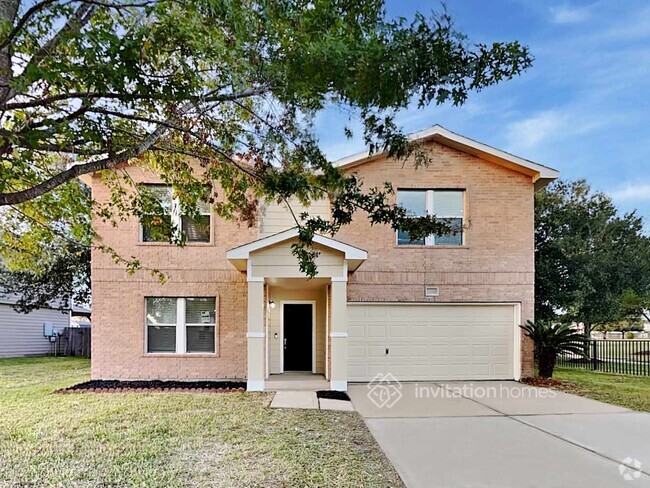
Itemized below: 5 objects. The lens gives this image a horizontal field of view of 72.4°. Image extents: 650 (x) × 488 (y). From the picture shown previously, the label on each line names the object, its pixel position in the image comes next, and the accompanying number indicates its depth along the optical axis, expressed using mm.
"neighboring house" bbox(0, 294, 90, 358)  20422
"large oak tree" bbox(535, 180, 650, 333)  18156
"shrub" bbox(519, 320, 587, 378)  11578
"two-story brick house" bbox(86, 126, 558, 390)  11758
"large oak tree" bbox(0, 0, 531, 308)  4289
